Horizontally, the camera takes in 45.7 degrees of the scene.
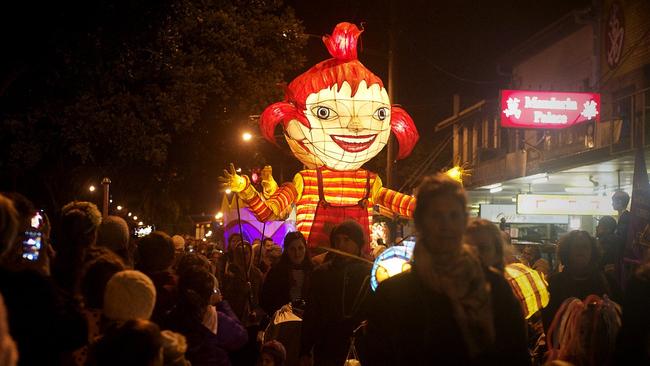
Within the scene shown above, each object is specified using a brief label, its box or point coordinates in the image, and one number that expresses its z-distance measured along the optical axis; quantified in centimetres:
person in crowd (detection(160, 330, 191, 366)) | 422
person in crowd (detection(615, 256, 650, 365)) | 421
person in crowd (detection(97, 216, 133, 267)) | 600
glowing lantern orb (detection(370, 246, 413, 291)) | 558
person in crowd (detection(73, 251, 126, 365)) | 472
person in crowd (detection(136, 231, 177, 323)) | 576
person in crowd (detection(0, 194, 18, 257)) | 366
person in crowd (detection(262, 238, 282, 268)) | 1054
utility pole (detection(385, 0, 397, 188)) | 1694
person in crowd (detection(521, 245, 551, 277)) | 1052
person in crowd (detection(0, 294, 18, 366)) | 341
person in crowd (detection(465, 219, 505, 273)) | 400
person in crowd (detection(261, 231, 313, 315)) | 771
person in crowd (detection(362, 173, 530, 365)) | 348
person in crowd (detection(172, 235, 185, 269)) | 1255
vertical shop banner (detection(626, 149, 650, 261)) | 865
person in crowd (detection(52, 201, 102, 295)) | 516
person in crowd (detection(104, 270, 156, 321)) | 423
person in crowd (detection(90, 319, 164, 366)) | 378
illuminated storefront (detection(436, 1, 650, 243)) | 1690
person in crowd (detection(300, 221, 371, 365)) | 616
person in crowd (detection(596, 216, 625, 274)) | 938
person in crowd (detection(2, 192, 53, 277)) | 405
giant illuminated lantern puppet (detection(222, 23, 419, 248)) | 806
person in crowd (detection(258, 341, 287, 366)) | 667
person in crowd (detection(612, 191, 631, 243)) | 940
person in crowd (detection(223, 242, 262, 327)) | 898
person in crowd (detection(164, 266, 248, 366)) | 523
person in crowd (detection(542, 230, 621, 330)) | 576
